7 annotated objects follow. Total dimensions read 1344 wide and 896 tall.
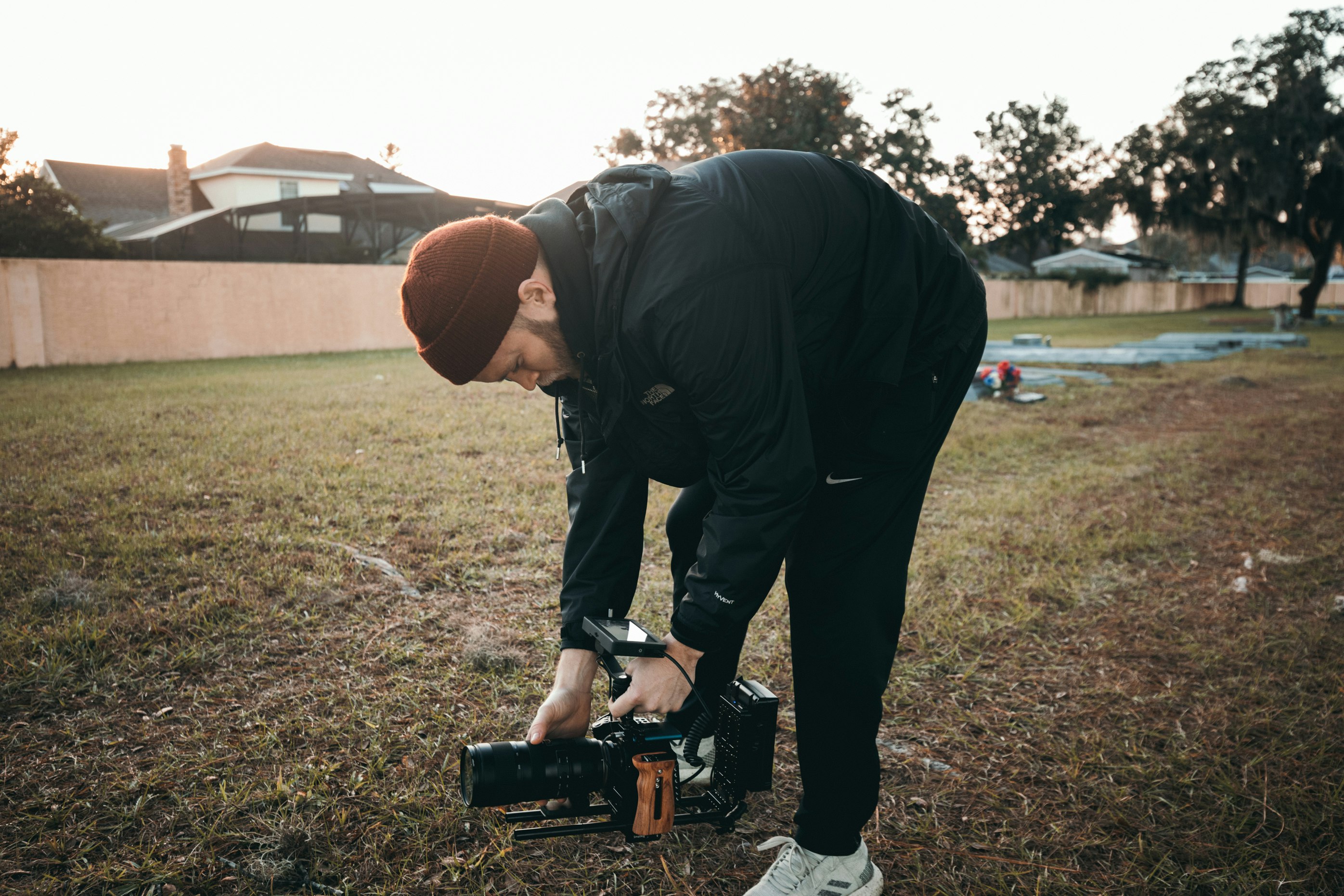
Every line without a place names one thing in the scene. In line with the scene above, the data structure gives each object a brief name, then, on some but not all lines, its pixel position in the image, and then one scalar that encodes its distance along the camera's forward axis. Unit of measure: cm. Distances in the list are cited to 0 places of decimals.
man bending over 127
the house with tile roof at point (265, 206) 2017
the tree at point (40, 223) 1488
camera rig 148
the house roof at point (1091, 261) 4488
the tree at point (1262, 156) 2605
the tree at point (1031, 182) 4925
